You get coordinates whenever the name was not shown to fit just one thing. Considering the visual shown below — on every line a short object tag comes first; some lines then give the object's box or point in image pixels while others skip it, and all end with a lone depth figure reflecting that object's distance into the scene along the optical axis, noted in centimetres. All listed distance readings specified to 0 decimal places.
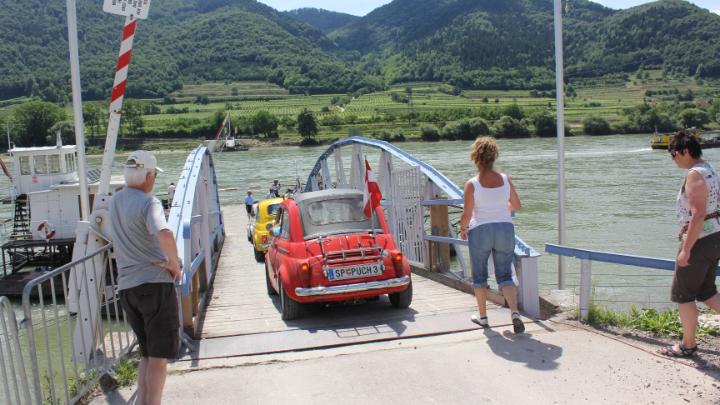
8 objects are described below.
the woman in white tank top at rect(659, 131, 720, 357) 455
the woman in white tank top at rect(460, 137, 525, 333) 574
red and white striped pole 590
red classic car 684
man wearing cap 405
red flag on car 724
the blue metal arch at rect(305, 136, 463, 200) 830
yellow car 1453
